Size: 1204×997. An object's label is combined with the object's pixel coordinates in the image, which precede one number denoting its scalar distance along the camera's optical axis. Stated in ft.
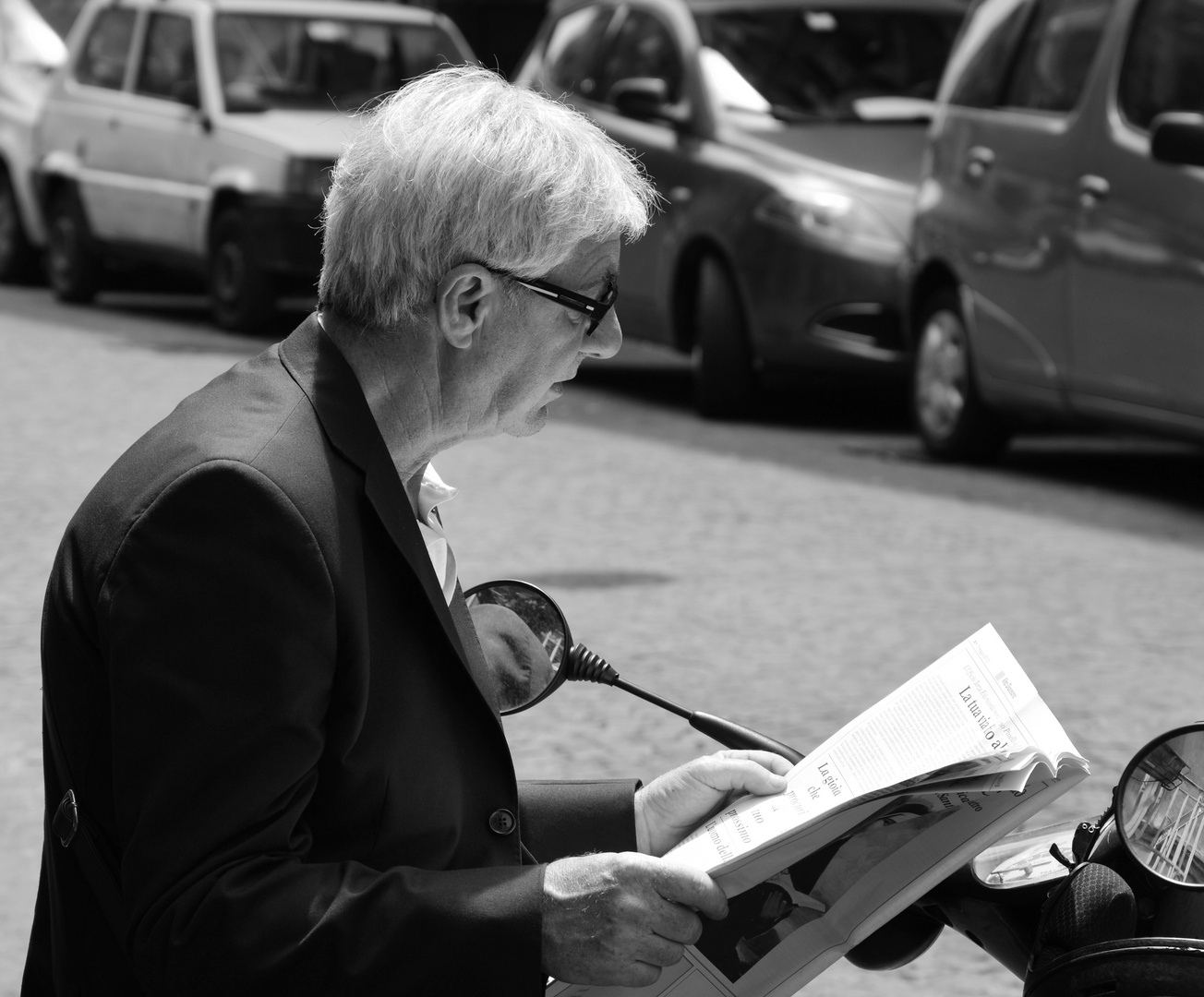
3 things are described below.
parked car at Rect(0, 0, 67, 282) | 54.03
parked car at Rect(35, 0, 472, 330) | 44.29
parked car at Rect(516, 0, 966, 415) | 34.47
